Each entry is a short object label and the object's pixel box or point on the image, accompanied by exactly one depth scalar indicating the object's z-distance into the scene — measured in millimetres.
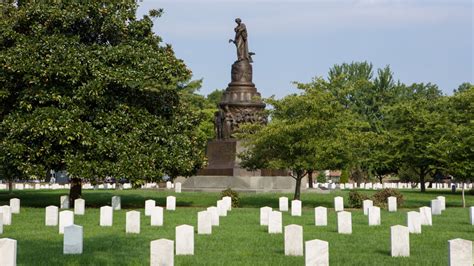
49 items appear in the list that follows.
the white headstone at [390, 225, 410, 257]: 15773
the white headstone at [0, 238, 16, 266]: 12133
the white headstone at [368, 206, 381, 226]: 23578
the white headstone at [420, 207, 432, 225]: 23547
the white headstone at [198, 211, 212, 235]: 20516
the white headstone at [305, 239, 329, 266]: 13227
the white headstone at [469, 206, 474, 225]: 24109
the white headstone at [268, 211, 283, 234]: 20859
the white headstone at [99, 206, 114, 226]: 23328
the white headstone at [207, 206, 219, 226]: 23481
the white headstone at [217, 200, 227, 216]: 28016
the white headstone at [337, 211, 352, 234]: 20625
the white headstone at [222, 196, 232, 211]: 30125
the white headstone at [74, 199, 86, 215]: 27938
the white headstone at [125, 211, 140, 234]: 20766
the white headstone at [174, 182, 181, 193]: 45812
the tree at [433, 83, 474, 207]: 35500
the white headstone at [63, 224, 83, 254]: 16047
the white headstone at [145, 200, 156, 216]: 26906
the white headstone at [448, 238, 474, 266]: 12335
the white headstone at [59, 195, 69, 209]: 32125
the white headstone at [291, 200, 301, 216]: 27783
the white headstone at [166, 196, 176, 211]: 32184
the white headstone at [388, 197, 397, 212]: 31212
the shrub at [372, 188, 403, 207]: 33906
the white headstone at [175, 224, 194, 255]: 16016
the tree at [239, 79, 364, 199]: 33625
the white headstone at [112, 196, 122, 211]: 31844
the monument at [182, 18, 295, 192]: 42344
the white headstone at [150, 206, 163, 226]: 23344
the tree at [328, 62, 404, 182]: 78125
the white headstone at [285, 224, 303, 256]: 15875
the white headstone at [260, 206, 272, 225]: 23553
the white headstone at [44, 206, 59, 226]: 23516
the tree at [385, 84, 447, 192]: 52534
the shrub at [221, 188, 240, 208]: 34531
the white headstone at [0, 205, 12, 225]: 23719
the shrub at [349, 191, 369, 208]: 34969
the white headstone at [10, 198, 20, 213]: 29461
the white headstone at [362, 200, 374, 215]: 29036
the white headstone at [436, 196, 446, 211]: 31472
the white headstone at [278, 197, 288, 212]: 30266
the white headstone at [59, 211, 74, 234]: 20484
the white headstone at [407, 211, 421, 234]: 20516
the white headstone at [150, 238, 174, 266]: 13406
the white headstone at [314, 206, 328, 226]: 23375
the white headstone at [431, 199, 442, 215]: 29312
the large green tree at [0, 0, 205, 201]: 30578
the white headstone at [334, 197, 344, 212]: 31433
